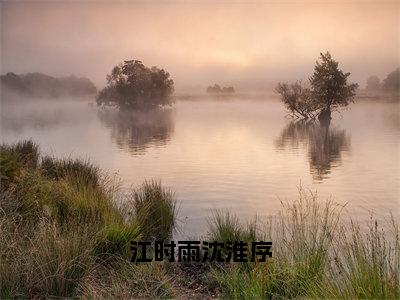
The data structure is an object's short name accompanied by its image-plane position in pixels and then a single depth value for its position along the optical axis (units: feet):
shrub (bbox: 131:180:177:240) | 13.00
